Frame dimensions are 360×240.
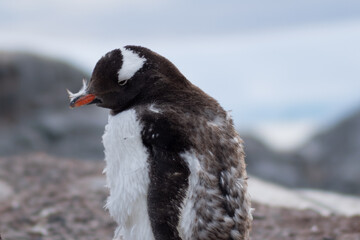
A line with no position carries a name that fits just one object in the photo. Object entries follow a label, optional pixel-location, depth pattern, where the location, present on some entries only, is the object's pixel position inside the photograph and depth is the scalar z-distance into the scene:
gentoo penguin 6.78
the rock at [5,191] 13.37
